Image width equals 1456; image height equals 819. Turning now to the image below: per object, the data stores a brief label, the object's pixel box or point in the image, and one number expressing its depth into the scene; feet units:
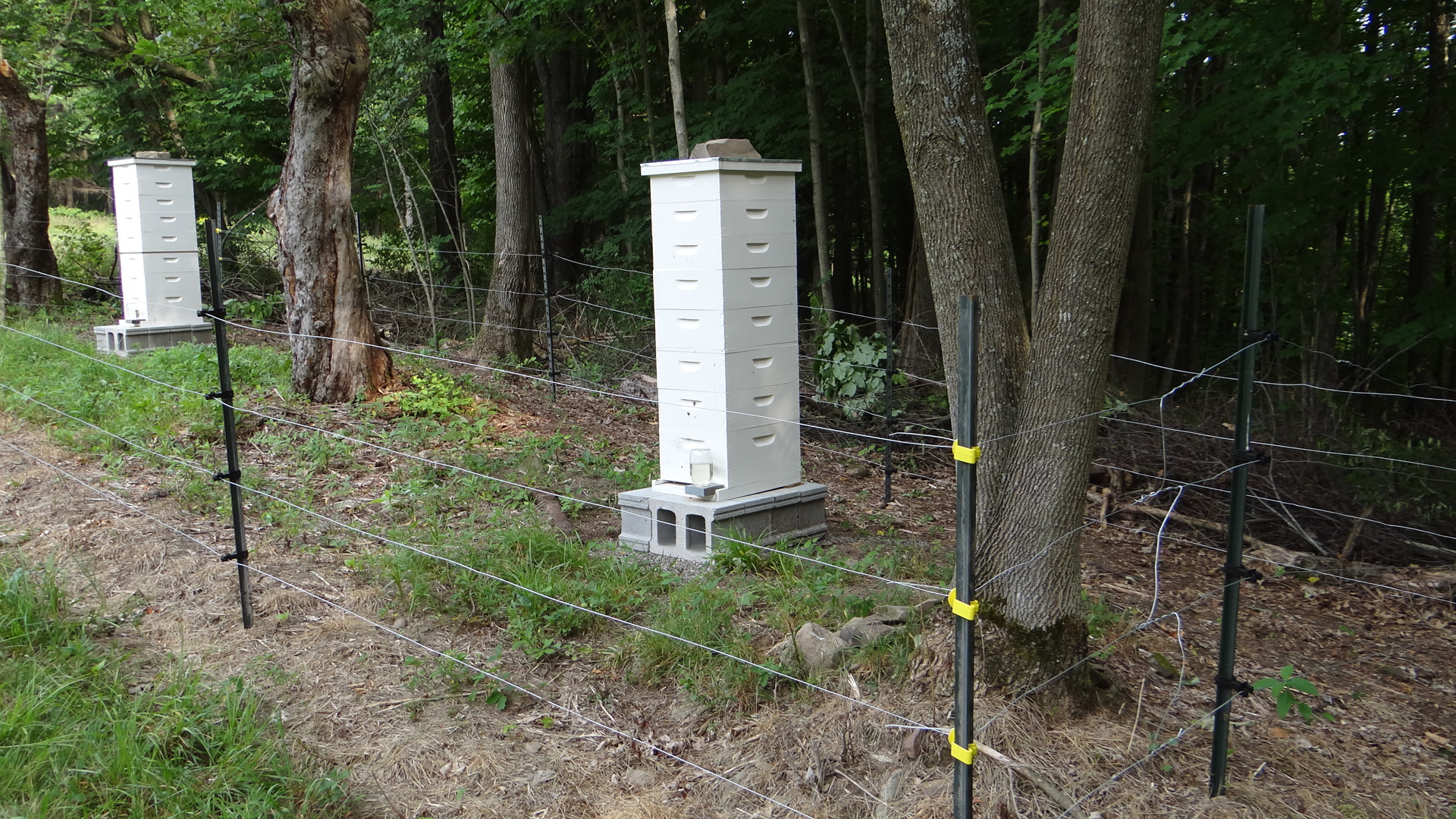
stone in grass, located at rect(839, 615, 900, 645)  12.31
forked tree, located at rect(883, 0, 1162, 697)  9.96
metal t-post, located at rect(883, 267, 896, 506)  21.25
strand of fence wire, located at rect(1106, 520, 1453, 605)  15.98
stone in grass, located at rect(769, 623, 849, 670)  12.15
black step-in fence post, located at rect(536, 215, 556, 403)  29.68
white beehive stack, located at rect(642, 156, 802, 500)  16.12
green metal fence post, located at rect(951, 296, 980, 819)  6.95
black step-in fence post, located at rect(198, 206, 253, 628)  13.79
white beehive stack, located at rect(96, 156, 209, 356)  31.30
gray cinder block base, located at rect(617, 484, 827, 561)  16.55
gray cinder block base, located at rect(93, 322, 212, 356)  31.55
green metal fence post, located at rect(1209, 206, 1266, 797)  9.35
